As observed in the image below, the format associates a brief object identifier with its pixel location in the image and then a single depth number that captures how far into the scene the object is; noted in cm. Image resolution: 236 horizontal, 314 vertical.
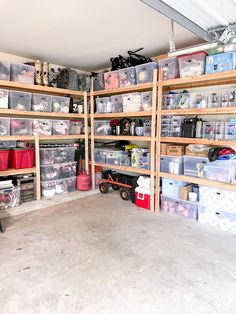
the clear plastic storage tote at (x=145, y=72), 350
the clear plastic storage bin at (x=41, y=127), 389
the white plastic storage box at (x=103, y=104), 427
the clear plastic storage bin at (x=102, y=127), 443
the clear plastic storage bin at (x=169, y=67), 328
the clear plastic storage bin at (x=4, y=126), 353
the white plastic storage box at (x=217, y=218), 290
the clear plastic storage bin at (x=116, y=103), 408
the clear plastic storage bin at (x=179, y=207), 327
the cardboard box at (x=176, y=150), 337
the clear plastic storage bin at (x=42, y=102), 384
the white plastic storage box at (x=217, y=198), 290
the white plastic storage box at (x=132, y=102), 377
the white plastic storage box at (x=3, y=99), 345
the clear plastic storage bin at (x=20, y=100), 358
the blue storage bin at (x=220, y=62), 274
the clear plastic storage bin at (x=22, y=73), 355
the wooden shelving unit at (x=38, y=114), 354
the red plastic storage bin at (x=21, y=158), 368
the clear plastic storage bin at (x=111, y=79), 399
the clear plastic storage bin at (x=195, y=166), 315
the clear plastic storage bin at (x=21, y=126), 365
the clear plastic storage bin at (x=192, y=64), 298
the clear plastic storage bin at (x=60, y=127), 414
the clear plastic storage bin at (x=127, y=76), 378
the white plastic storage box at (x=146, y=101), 363
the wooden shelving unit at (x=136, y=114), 348
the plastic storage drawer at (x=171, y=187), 343
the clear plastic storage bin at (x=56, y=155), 400
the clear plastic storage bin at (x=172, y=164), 337
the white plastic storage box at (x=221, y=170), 290
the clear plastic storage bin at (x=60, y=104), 409
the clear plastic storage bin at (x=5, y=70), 341
